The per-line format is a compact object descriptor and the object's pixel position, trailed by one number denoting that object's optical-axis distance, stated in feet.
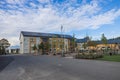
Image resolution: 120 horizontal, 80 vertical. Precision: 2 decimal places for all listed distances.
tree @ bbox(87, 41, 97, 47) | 97.33
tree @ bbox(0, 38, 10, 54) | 121.69
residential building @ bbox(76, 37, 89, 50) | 169.98
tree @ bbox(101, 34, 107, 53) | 87.53
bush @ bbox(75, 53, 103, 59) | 46.77
